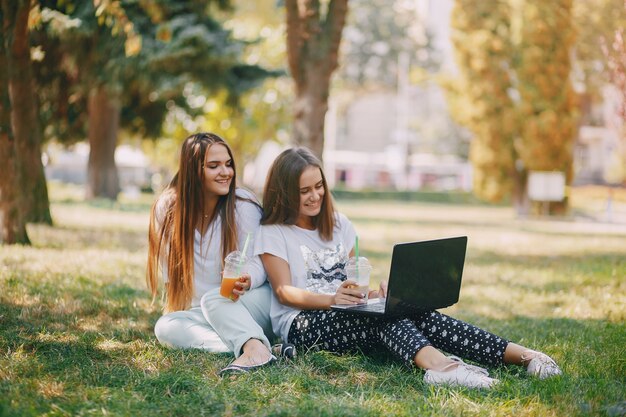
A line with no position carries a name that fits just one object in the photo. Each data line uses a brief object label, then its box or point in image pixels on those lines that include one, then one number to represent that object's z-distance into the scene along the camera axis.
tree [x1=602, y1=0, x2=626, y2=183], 8.10
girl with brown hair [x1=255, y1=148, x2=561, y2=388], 3.58
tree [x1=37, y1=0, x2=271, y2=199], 15.04
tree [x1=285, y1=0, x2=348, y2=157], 9.84
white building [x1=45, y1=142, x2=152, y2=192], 37.66
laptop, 3.49
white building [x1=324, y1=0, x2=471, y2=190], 46.59
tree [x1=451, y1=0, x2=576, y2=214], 21.25
